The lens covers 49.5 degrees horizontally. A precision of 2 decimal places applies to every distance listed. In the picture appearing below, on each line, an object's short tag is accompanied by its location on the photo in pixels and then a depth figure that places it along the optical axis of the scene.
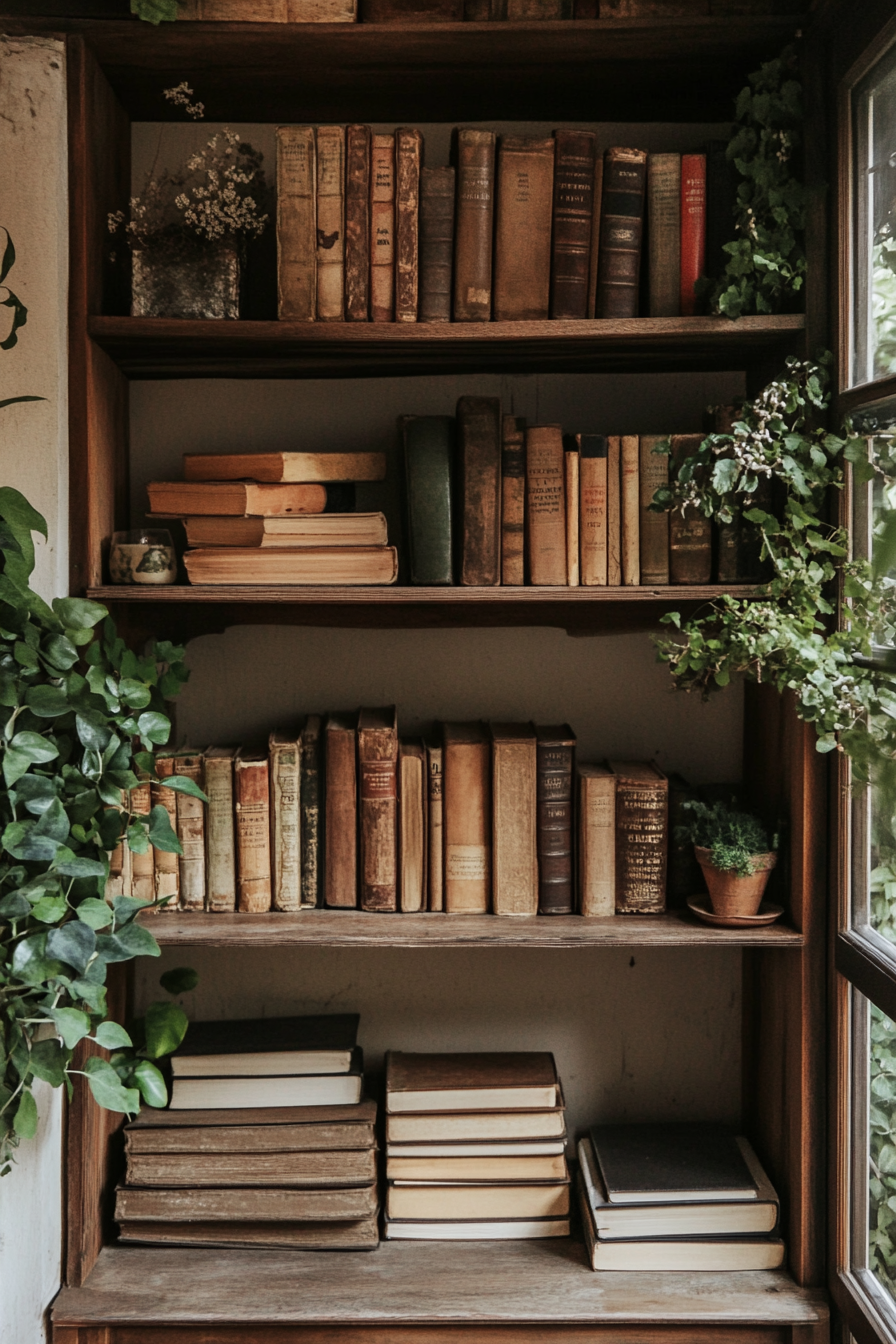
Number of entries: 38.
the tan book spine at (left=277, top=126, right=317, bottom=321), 1.38
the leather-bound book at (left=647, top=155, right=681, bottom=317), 1.40
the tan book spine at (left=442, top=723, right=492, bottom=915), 1.49
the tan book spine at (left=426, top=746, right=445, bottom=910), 1.49
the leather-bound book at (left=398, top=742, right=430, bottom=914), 1.48
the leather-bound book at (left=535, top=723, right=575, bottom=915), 1.48
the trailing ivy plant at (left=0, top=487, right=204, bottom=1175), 1.18
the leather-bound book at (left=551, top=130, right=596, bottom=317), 1.39
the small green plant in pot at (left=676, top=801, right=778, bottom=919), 1.40
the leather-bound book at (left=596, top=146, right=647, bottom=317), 1.39
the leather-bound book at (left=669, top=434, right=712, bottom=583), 1.42
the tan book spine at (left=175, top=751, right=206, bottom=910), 1.48
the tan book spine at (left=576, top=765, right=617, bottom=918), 1.48
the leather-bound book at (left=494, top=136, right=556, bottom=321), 1.39
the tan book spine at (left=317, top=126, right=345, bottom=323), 1.38
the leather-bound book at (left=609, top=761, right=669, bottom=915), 1.48
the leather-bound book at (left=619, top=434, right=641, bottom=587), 1.43
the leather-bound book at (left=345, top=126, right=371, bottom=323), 1.38
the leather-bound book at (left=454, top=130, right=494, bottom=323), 1.38
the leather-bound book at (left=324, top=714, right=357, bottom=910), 1.48
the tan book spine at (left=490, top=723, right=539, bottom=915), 1.47
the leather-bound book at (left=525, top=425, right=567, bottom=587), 1.43
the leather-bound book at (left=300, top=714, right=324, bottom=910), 1.49
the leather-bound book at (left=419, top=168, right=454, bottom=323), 1.39
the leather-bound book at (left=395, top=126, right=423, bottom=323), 1.38
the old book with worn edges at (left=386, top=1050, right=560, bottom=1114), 1.51
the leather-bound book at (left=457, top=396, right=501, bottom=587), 1.42
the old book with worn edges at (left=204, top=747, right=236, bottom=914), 1.48
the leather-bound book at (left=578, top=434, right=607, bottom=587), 1.43
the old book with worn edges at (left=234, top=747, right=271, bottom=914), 1.48
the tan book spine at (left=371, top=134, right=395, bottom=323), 1.38
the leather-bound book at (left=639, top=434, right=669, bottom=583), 1.43
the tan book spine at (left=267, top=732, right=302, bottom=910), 1.49
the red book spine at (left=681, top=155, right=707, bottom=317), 1.39
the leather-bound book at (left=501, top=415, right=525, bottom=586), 1.43
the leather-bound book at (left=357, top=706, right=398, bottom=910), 1.47
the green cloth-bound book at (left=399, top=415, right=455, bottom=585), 1.43
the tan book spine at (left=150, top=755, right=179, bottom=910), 1.47
